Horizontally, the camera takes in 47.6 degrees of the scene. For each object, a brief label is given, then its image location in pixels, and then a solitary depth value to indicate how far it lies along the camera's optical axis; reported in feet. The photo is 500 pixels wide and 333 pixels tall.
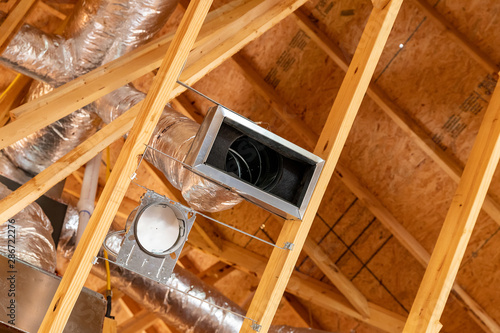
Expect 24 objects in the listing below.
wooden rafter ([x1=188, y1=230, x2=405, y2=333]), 12.55
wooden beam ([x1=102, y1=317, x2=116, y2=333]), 8.68
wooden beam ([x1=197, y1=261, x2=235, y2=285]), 15.71
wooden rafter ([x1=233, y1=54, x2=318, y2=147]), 12.95
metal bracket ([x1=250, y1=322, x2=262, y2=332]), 5.56
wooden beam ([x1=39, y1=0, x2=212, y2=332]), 4.99
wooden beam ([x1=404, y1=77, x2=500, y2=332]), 6.01
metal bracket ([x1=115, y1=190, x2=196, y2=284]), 5.24
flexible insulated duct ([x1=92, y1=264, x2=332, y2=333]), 11.72
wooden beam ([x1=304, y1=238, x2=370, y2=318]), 12.76
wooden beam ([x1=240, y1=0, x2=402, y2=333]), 5.68
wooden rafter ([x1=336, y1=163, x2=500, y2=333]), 11.80
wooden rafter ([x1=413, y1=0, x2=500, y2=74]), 10.57
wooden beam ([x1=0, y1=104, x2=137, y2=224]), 6.78
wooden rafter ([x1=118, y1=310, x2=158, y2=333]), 14.58
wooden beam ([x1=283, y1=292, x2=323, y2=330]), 15.47
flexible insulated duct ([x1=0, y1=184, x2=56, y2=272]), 8.99
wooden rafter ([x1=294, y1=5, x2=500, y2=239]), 11.09
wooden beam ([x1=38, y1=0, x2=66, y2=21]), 13.29
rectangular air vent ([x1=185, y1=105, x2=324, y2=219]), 5.35
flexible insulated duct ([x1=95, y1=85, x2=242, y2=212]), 8.03
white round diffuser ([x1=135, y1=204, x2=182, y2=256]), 5.33
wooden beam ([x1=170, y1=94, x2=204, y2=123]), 14.02
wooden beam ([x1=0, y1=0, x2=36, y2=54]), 9.40
